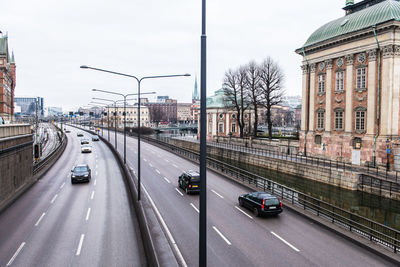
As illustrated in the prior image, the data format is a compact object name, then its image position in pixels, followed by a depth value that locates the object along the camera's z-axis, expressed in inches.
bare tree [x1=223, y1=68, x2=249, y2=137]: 2548.0
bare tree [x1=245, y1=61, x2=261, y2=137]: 2327.8
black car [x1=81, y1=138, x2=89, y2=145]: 2317.9
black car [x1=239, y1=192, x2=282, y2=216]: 674.8
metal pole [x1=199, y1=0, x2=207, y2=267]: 289.3
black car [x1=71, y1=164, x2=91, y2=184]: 1025.5
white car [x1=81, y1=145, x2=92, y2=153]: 1958.7
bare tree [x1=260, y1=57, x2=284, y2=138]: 2231.8
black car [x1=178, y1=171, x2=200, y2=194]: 892.0
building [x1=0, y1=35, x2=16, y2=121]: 2183.8
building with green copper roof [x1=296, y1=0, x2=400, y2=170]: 1328.7
